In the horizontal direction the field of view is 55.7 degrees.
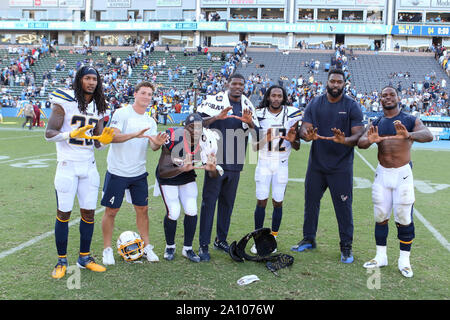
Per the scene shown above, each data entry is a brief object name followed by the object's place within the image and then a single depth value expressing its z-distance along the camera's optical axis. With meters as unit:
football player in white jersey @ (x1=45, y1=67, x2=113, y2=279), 4.27
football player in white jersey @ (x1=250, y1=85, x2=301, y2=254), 5.43
